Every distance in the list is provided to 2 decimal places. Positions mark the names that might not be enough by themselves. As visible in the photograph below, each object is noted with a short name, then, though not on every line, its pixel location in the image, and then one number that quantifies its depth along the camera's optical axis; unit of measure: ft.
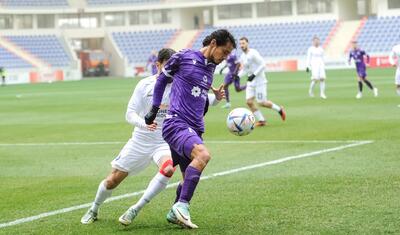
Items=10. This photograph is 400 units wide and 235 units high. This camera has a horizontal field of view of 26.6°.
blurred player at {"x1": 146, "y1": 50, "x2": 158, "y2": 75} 150.46
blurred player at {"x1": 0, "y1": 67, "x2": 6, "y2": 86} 215.33
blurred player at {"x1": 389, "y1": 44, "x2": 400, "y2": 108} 86.72
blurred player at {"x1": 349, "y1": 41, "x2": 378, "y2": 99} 105.14
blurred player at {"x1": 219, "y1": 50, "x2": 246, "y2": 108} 90.74
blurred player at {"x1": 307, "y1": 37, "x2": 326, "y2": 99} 108.78
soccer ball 32.71
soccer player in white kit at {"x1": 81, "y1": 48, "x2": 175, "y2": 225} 30.78
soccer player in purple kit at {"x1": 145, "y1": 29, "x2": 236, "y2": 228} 28.66
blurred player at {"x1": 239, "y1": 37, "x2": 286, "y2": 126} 73.36
